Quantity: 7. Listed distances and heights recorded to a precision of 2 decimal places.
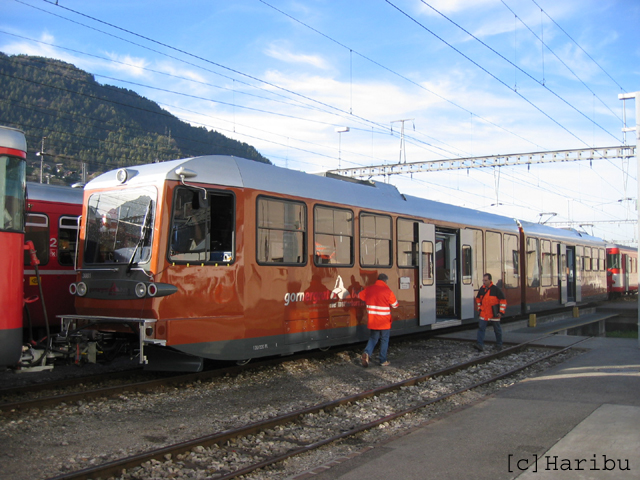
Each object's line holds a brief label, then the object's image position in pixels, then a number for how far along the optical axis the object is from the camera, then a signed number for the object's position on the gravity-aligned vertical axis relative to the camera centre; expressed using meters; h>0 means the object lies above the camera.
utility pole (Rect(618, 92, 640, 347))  11.92 +3.54
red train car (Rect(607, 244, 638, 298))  33.12 +0.75
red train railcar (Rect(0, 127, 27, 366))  6.23 +0.42
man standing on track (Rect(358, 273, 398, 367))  10.12 -0.51
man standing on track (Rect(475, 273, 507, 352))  12.37 -0.56
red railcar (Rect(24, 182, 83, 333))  11.41 +0.66
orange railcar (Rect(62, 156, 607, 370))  7.87 +0.32
